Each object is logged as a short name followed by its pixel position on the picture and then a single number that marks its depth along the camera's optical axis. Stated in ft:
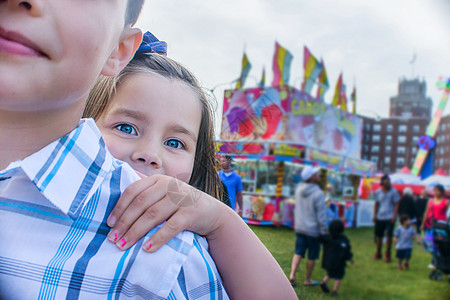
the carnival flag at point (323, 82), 40.32
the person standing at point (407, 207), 23.00
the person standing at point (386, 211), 22.47
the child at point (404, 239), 21.40
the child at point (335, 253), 14.04
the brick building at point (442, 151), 133.50
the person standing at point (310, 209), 13.37
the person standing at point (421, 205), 30.25
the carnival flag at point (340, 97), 43.70
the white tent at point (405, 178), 59.67
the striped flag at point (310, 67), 26.90
